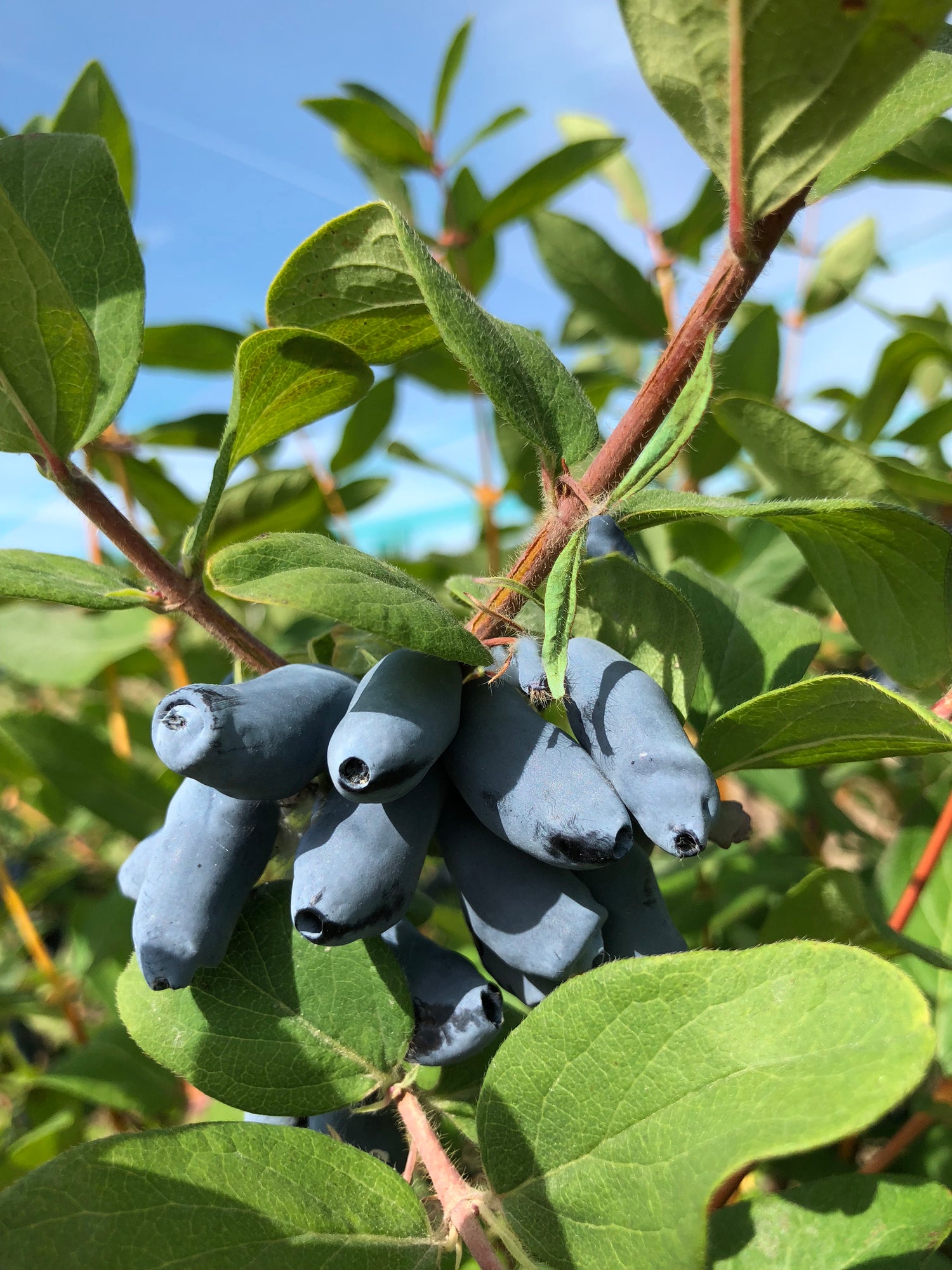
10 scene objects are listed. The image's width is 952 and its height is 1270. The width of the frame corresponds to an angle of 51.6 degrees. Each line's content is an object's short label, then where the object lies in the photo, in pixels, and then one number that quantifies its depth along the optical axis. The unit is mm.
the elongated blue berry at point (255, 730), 92
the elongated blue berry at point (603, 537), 111
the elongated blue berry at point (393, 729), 91
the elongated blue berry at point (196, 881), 103
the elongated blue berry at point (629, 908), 110
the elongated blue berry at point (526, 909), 102
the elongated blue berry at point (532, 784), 96
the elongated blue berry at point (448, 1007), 115
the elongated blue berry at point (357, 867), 97
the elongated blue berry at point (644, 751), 96
